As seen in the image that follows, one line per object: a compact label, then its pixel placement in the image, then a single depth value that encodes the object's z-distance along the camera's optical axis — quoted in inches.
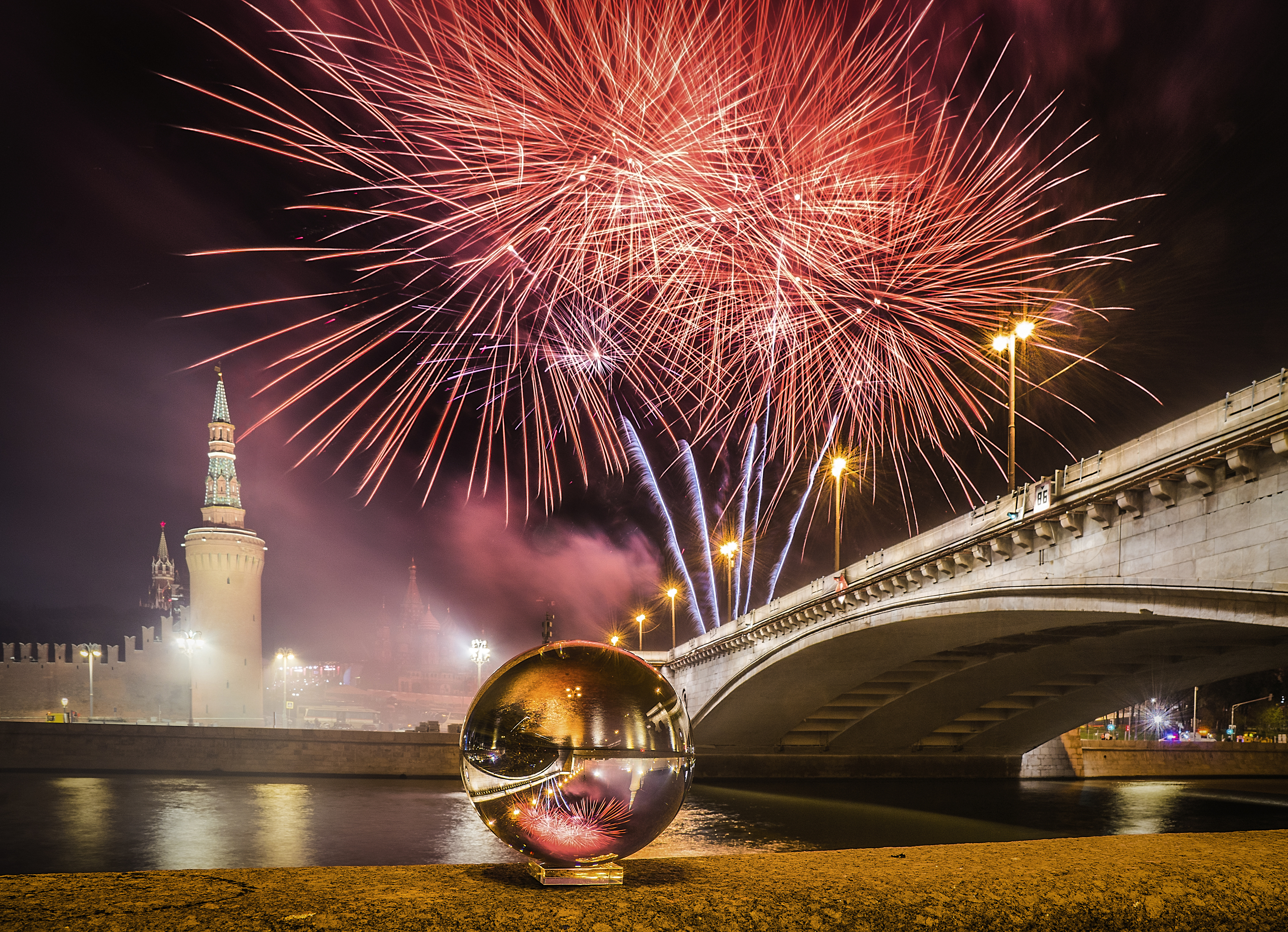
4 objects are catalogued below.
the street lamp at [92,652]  2600.9
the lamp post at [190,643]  2566.4
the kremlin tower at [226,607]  2883.9
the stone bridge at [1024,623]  611.8
